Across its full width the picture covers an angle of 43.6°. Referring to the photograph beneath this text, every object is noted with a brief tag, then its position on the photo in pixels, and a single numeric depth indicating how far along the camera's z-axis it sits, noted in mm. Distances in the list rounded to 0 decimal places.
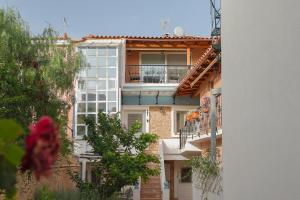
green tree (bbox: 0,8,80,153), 9177
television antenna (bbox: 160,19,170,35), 22411
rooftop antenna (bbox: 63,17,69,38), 15019
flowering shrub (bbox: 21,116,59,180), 1178
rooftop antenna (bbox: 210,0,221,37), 10990
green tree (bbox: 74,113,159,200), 12726
